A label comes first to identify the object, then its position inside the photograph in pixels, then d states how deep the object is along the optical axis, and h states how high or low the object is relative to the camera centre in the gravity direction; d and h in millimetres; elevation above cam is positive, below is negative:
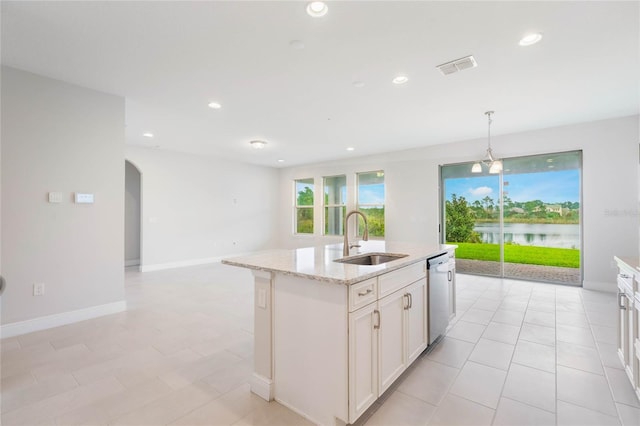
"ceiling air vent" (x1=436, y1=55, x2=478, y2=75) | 2758 +1448
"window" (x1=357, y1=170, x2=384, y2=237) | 7332 +374
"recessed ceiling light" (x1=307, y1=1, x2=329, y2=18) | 2023 +1457
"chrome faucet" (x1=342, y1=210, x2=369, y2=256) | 2555 -312
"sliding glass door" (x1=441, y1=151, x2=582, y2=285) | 5156 -78
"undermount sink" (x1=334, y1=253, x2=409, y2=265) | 2515 -397
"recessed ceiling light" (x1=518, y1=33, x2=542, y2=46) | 2387 +1455
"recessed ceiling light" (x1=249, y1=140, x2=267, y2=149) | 5804 +1412
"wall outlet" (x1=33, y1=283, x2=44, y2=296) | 3057 -781
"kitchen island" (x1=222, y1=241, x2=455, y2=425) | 1601 -725
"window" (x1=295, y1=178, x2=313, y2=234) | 8812 +244
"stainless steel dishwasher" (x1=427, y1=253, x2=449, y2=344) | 2539 -751
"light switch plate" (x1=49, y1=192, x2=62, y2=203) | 3143 +194
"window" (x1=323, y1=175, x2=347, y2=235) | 8156 +297
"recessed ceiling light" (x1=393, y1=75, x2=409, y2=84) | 3121 +1460
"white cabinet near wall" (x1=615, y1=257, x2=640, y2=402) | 1860 -733
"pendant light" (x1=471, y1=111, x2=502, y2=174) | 4121 +690
